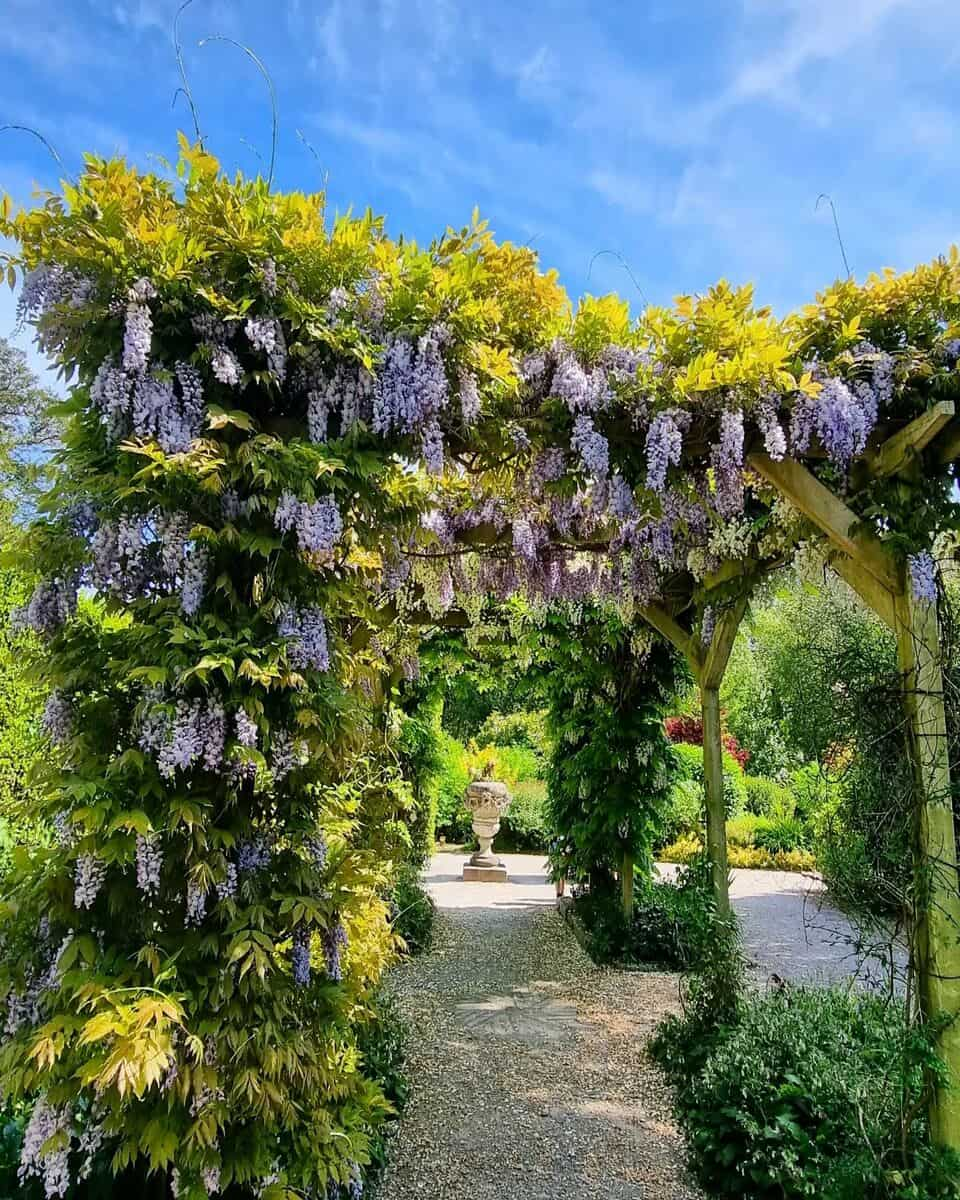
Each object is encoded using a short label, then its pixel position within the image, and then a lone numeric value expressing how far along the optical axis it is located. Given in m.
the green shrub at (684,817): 10.89
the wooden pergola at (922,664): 2.44
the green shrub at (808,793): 8.12
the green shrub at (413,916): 5.91
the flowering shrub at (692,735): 13.08
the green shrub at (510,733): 14.99
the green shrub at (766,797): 11.31
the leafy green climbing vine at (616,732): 5.93
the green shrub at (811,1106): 2.30
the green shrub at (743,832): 10.80
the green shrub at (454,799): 11.45
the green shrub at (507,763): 11.83
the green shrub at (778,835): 10.44
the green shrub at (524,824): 12.54
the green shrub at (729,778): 11.22
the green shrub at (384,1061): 2.88
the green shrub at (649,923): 4.67
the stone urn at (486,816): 9.79
